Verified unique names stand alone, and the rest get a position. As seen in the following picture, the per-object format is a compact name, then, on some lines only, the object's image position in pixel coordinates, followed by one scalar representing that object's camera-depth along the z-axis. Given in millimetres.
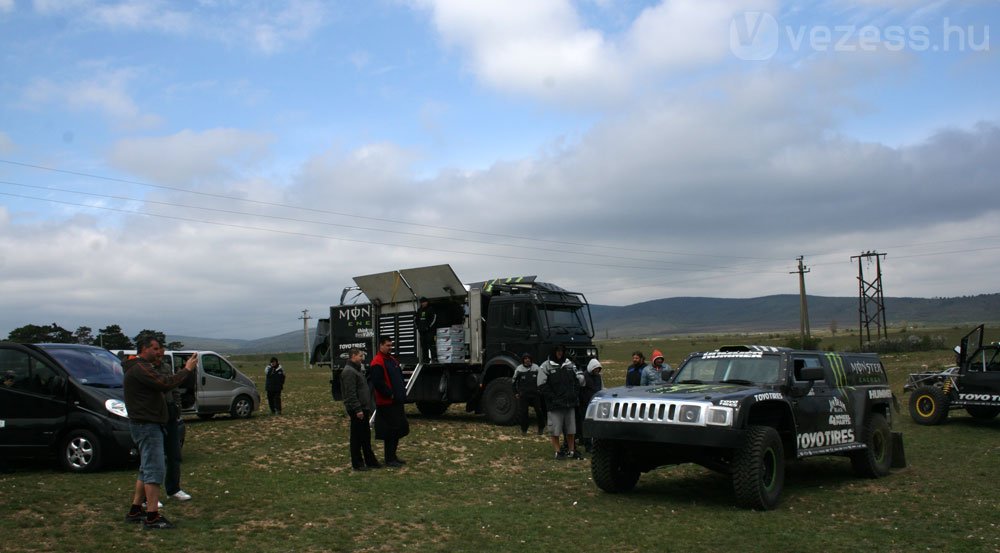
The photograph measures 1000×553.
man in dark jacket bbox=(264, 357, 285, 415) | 20891
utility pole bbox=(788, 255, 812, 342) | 51338
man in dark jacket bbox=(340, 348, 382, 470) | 11531
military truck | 17891
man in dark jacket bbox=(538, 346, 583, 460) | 12664
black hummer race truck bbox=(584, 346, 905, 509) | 8633
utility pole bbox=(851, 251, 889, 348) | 61438
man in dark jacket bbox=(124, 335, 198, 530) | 7621
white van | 18859
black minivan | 10844
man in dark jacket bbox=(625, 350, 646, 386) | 15711
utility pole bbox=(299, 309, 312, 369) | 68250
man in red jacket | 11797
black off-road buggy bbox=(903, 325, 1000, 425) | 17172
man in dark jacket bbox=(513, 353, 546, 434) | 15641
